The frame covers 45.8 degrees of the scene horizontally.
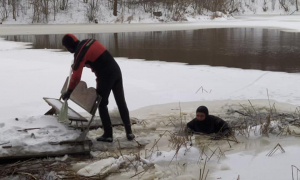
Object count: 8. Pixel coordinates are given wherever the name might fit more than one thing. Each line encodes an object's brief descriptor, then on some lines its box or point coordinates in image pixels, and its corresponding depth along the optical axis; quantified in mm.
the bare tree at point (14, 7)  31173
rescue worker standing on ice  3928
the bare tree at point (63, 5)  33134
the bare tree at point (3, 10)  31505
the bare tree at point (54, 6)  31281
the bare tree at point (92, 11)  32094
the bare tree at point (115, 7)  32231
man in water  4586
